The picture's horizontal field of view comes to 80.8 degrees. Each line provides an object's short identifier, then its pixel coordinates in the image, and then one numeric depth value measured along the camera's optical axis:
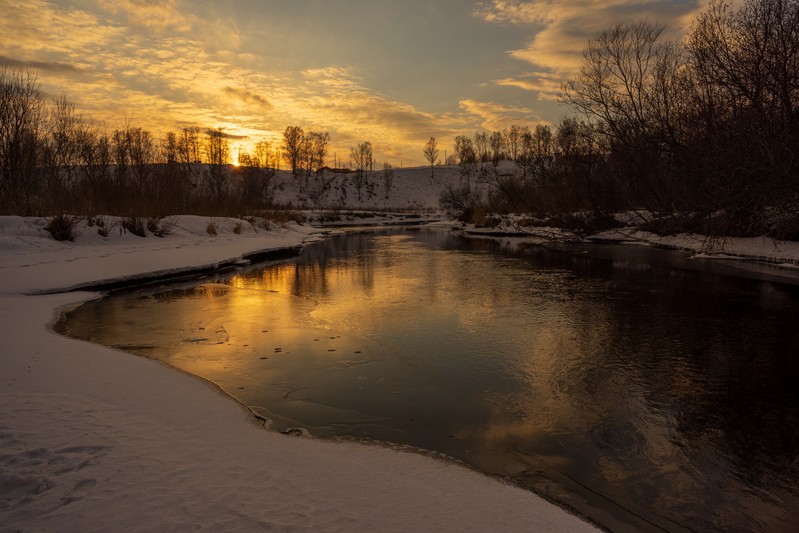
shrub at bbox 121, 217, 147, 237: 17.47
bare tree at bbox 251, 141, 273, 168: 100.84
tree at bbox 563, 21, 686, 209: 21.05
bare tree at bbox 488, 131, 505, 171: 133.38
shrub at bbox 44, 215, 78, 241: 14.45
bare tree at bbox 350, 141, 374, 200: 118.49
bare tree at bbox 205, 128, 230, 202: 83.38
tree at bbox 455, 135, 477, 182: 122.06
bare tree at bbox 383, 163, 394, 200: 108.81
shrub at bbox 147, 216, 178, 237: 18.62
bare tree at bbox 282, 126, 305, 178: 105.69
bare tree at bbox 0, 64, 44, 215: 18.44
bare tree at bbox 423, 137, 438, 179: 133.00
